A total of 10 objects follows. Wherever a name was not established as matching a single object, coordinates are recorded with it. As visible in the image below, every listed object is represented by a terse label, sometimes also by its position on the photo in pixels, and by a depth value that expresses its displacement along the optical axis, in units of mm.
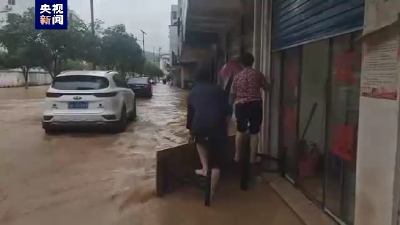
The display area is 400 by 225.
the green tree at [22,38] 20531
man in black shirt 4598
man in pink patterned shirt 5328
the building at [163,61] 133725
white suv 9836
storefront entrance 3916
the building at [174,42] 36997
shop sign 2705
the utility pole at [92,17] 28253
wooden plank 5035
